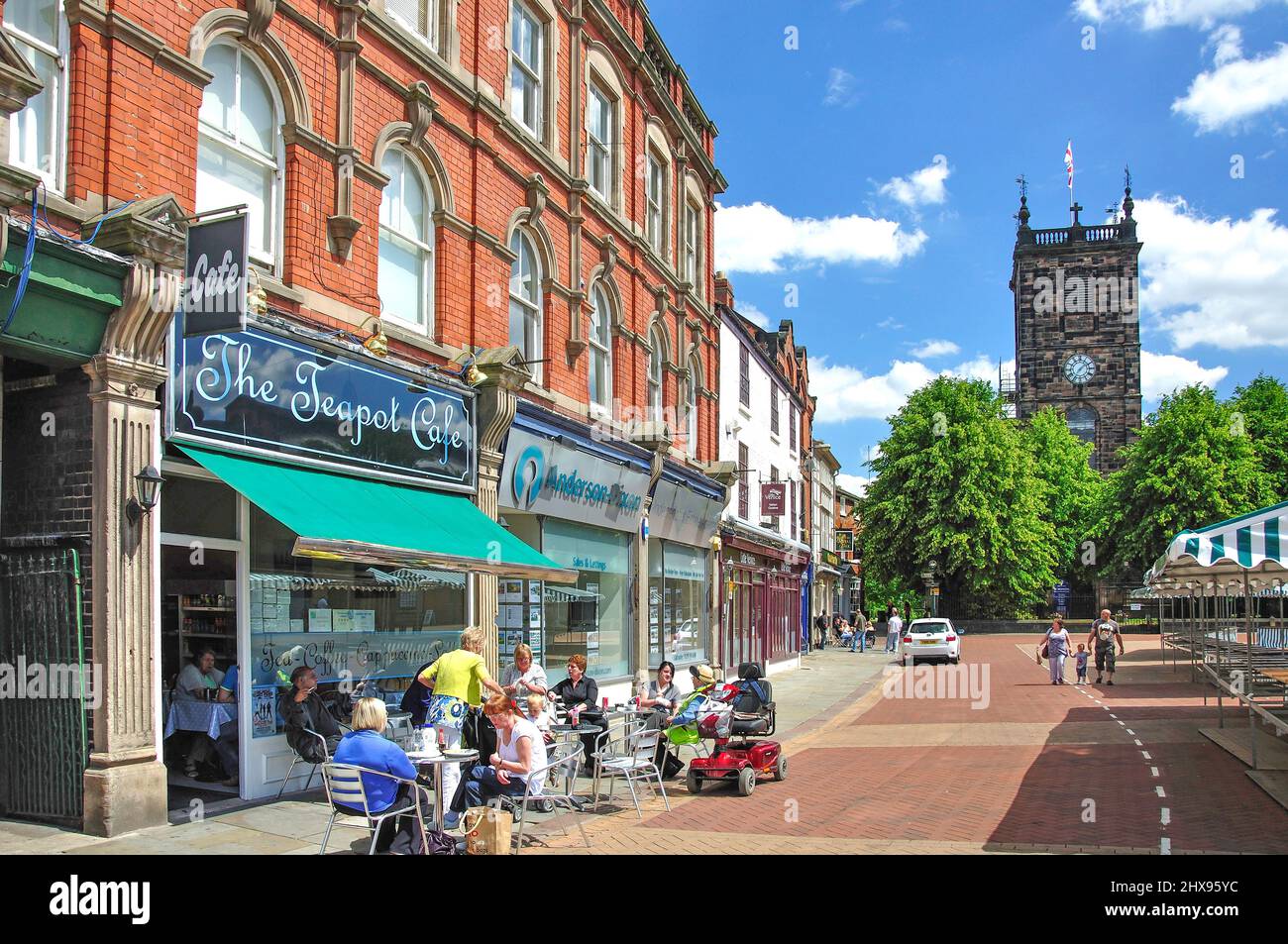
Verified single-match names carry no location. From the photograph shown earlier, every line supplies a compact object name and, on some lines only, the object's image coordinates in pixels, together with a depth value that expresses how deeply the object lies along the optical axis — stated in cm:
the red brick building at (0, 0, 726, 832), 843
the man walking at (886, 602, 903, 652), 4244
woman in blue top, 724
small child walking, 2605
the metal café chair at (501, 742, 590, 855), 859
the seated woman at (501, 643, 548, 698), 1130
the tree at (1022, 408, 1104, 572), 6762
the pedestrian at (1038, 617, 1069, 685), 2553
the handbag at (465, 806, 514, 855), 763
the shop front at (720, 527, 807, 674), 2844
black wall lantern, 836
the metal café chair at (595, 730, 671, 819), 1040
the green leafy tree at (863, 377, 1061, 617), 5462
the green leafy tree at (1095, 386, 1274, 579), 4991
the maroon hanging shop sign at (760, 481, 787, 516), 3269
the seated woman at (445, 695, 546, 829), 875
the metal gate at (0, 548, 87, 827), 821
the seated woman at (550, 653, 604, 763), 1197
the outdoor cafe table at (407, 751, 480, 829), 838
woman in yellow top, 973
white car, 3450
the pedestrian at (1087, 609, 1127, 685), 2508
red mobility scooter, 1158
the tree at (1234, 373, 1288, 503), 5528
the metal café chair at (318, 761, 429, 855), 718
